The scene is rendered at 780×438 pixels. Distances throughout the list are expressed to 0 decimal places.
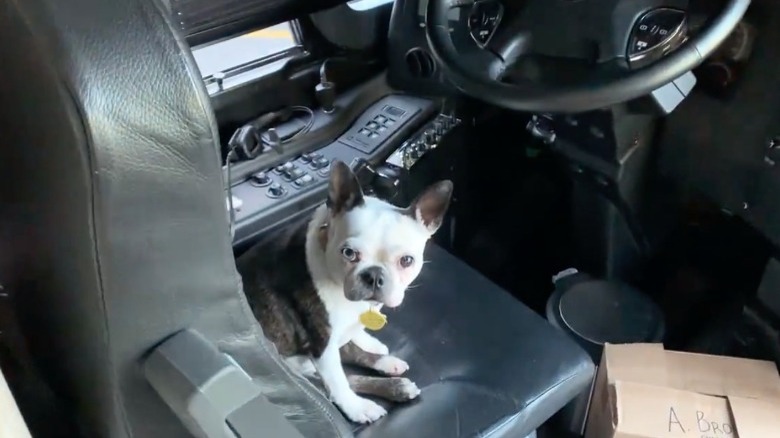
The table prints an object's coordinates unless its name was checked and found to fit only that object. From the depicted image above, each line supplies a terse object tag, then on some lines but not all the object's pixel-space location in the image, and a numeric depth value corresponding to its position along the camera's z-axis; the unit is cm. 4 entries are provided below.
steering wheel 105
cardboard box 123
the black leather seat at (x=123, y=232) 54
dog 107
